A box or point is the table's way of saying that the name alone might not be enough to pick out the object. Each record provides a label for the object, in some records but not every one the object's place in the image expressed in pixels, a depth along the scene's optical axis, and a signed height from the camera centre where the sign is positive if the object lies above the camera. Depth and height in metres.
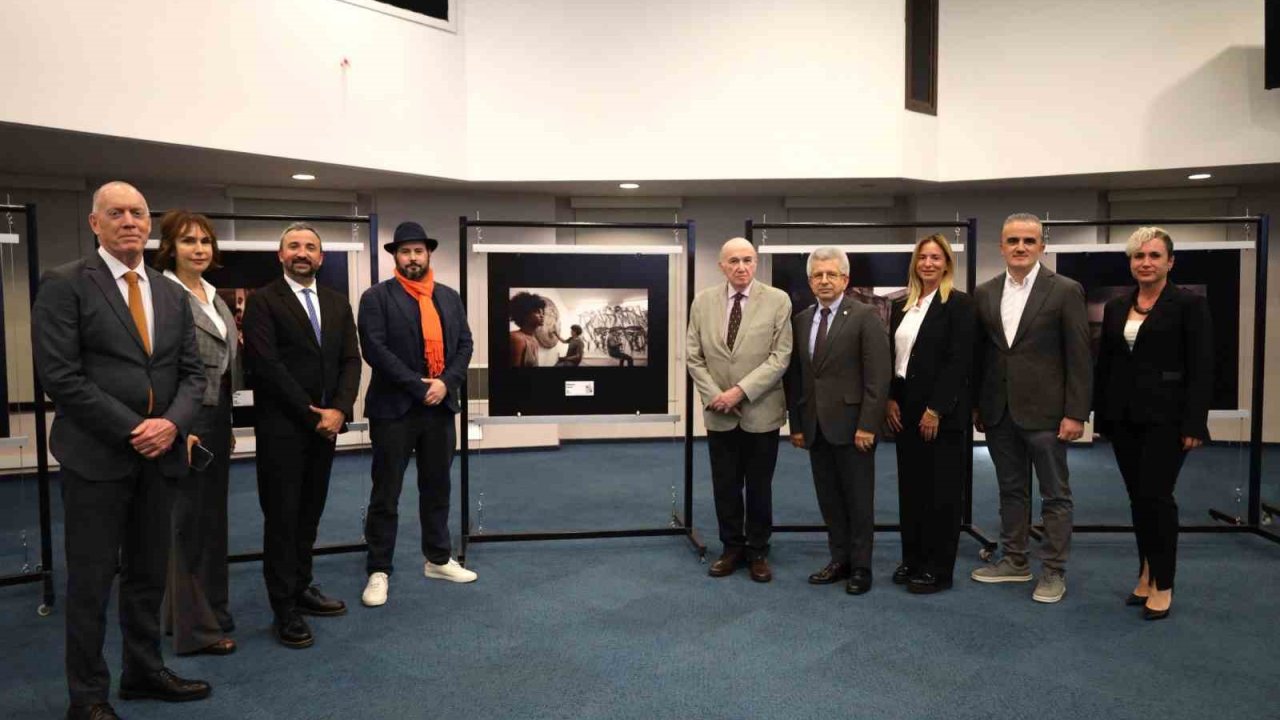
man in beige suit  4.27 -0.30
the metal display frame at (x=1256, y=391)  4.97 -0.40
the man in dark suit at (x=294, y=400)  3.52 -0.29
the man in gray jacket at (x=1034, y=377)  3.89 -0.24
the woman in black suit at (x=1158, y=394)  3.74 -0.31
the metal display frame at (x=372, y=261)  4.57 +0.42
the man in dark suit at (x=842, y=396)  4.04 -0.33
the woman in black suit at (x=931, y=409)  3.98 -0.39
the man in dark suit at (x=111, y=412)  2.61 -0.25
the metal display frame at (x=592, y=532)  4.90 -1.00
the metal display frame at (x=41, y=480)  4.00 -0.73
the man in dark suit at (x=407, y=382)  4.04 -0.25
